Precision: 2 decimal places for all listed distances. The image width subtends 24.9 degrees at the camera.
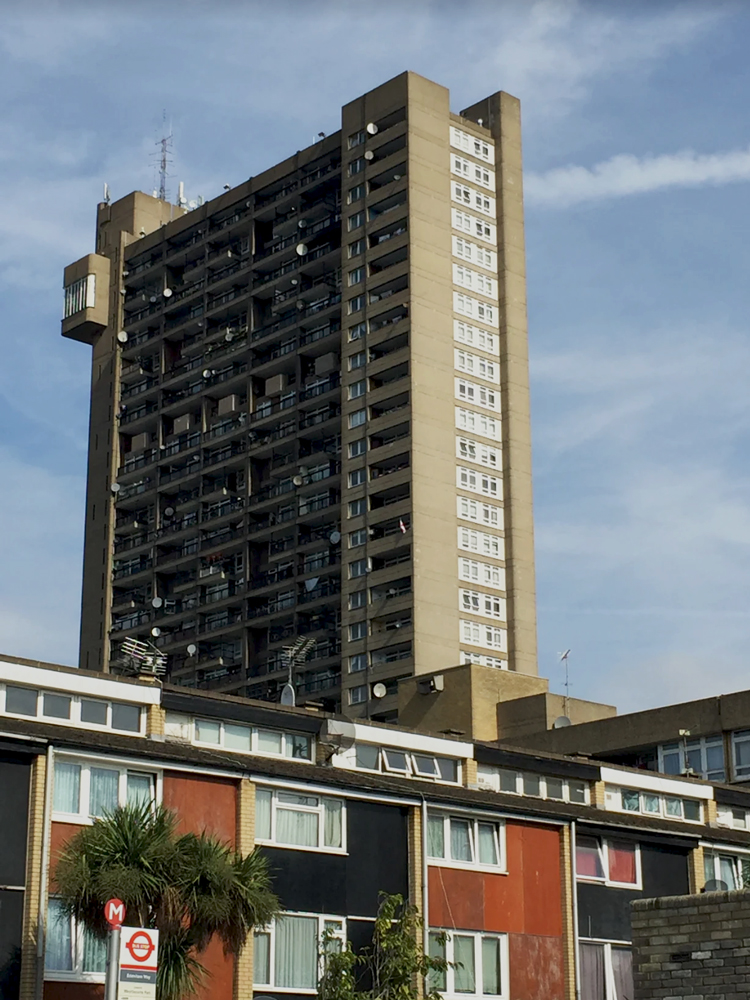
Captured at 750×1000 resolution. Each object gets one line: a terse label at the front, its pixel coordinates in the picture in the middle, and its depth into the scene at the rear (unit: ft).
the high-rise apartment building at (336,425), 369.30
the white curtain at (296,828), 134.72
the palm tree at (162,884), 106.83
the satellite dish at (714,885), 160.15
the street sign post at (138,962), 96.78
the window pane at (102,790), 123.95
